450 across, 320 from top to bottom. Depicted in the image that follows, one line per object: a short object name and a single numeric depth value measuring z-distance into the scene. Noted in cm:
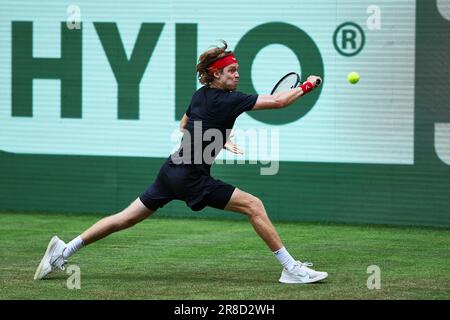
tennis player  1767
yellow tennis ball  2181
